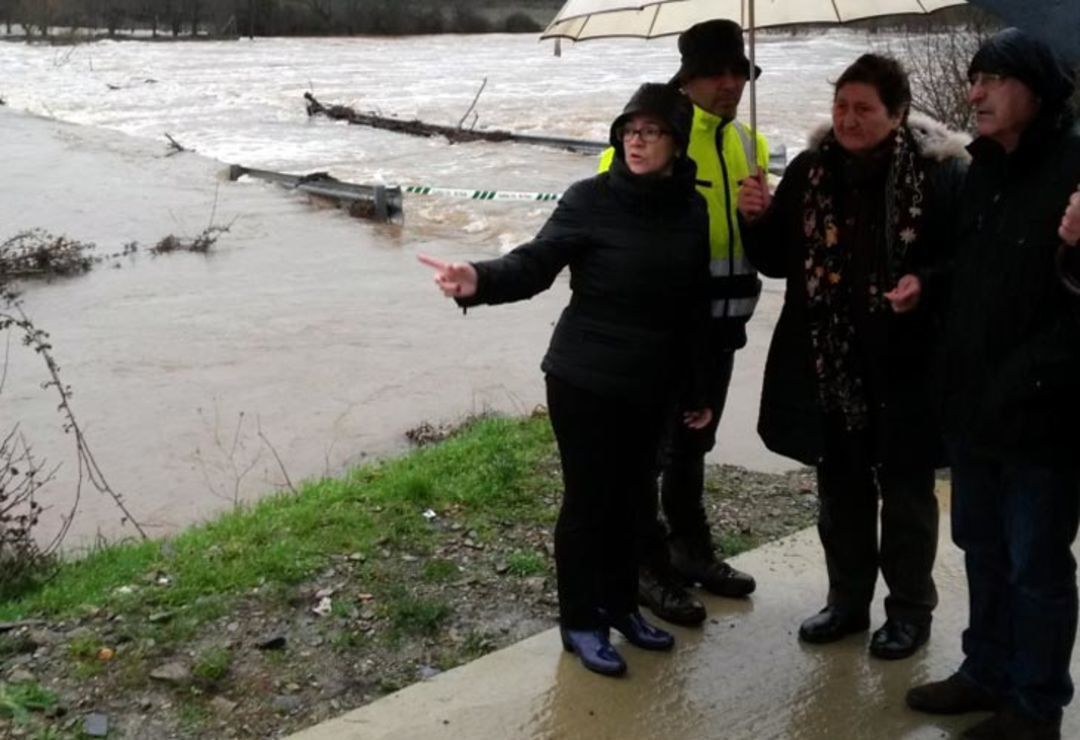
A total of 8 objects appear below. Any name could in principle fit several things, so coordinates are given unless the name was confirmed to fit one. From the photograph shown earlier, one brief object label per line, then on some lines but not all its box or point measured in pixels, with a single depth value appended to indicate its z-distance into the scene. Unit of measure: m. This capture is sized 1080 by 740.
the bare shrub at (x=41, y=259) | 15.58
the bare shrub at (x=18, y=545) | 5.59
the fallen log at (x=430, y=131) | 26.00
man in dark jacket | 3.23
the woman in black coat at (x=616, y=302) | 3.73
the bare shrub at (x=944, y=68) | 13.23
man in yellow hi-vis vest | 4.11
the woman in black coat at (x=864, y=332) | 3.70
